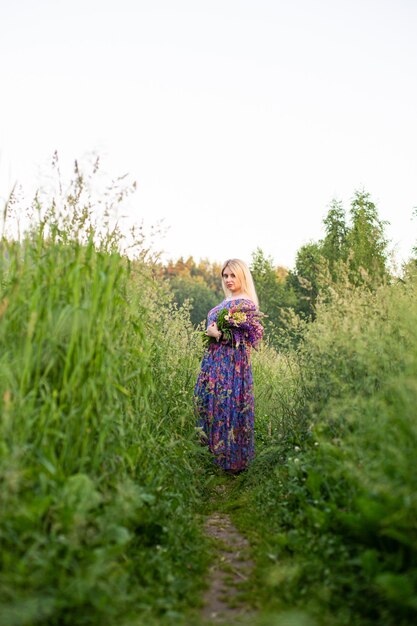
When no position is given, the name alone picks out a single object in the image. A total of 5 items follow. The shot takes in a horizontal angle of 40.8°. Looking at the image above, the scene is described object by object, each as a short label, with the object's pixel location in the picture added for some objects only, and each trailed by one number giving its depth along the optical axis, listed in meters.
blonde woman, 5.13
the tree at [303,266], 26.89
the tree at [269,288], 31.20
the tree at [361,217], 19.72
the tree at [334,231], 25.59
